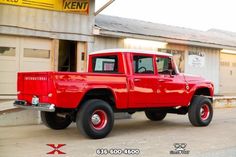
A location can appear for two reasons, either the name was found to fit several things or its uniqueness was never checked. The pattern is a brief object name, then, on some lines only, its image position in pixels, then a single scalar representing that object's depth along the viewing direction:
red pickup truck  8.76
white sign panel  18.64
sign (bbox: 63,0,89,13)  13.75
